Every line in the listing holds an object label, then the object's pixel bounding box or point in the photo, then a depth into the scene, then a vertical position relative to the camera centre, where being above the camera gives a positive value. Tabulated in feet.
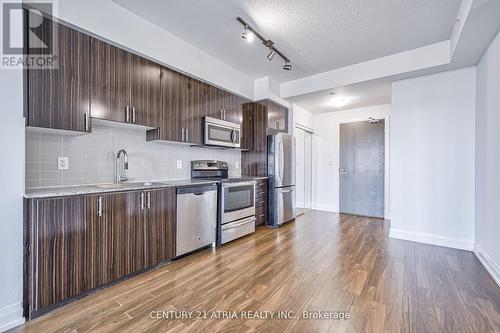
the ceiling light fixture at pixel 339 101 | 14.68 +4.38
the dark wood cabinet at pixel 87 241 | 5.23 -2.11
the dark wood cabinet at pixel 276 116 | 13.76 +3.21
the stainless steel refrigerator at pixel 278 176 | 13.56 -0.68
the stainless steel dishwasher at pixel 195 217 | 8.53 -2.11
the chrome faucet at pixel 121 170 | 8.18 -0.19
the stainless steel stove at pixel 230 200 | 10.20 -1.73
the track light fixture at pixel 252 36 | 8.28 +5.07
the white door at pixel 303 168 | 18.07 -0.24
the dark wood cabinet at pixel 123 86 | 6.88 +2.66
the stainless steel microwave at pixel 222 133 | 10.64 +1.64
